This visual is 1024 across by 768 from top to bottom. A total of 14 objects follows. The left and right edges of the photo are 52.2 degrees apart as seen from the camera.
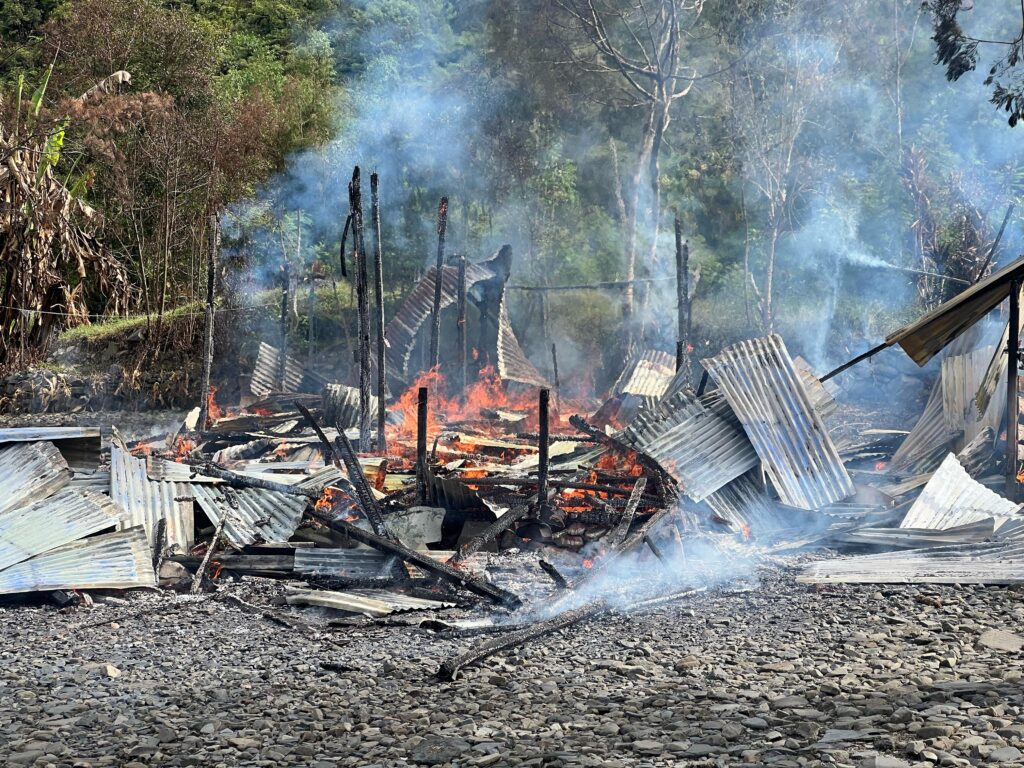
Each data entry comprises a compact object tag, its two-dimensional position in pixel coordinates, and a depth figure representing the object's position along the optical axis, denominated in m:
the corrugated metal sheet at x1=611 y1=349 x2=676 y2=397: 17.02
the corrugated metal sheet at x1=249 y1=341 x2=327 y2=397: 18.53
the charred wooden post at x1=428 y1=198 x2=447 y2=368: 16.44
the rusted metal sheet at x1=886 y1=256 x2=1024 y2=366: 9.91
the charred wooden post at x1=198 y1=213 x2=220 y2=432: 15.23
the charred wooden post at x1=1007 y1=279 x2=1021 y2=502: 9.76
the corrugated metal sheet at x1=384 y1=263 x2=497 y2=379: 19.50
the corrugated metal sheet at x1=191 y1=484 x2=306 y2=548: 9.04
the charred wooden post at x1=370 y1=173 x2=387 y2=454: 13.09
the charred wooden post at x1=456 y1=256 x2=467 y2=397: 17.83
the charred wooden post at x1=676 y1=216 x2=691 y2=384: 16.16
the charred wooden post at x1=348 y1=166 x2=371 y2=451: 12.19
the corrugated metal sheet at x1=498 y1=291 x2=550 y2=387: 19.53
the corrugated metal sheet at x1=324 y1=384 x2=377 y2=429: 15.49
